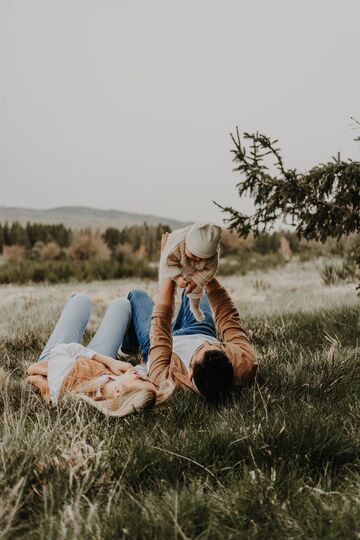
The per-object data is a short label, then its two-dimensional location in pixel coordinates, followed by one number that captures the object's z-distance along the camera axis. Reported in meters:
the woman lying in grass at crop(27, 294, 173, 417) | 2.73
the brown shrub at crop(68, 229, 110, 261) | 19.98
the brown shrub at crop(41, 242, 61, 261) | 19.70
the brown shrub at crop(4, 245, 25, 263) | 19.35
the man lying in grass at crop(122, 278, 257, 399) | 2.84
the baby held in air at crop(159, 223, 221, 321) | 2.61
